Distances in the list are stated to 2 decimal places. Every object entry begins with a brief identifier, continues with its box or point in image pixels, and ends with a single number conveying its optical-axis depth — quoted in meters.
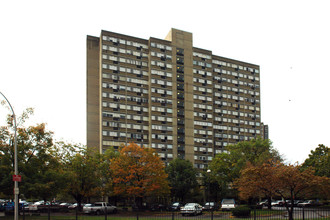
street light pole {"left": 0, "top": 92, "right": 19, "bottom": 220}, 27.03
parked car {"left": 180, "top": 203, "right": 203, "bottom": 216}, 43.29
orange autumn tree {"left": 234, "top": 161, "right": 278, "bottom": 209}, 30.08
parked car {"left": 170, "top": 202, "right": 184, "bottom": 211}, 58.19
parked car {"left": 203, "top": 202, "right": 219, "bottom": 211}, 53.81
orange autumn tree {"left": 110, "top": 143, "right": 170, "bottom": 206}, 57.75
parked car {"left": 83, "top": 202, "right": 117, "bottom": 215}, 50.75
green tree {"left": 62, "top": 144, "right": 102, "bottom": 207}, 58.03
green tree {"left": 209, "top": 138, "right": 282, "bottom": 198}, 63.31
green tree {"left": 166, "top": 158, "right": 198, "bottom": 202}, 80.44
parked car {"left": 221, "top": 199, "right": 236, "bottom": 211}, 49.11
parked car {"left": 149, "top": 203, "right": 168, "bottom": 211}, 52.59
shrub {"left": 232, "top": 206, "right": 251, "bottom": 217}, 36.97
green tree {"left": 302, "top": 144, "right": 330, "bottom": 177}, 61.50
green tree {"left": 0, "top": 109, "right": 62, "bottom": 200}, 39.06
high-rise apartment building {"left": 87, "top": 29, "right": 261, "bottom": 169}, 106.31
